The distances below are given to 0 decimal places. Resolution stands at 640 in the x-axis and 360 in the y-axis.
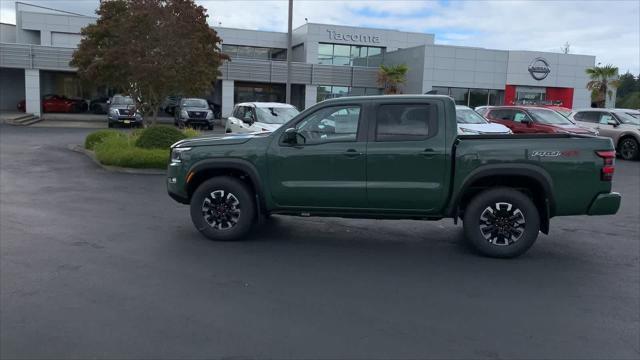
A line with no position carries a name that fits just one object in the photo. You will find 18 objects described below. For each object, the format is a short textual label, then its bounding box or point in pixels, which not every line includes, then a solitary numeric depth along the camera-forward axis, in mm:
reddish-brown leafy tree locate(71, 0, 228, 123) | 15766
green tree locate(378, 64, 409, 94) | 37906
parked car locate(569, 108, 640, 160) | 19609
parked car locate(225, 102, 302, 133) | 15555
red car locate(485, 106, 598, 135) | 18844
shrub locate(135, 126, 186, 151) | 14914
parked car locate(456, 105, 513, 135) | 16297
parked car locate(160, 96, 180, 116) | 40188
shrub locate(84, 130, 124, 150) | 17503
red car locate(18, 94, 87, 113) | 39594
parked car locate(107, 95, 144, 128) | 29547
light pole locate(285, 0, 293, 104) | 21466
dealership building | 36781
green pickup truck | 6496
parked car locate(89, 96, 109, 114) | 42781
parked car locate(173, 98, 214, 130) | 29016
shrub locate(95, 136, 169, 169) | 13805
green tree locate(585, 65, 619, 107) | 38906
